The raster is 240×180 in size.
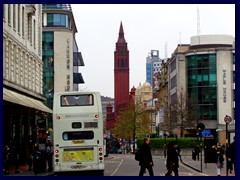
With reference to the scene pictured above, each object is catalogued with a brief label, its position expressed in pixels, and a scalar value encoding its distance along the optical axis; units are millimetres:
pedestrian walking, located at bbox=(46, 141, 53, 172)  40406
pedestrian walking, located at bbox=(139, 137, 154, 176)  26422
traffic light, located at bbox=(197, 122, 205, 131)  44031
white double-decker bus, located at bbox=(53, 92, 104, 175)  32031
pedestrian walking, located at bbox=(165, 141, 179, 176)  28828
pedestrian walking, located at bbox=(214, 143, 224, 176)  34094
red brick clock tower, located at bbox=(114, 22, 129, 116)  193875
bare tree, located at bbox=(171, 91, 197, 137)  92000
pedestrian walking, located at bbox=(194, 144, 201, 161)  62406
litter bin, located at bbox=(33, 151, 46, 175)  35722
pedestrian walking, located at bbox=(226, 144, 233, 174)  33688
